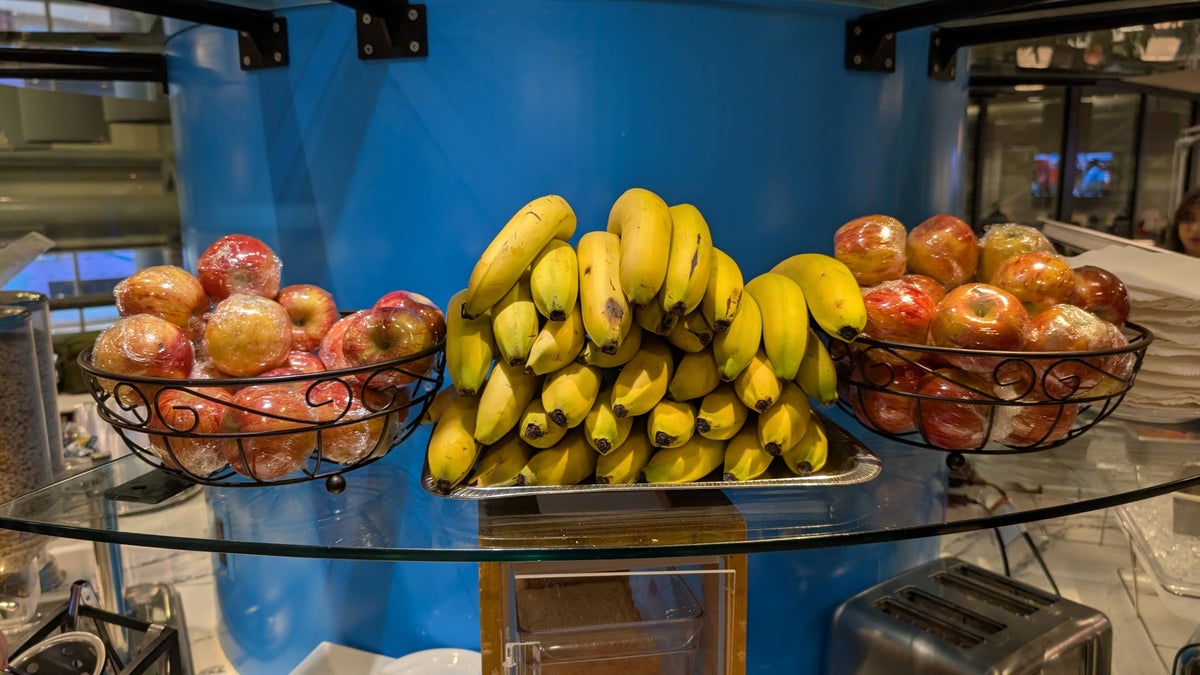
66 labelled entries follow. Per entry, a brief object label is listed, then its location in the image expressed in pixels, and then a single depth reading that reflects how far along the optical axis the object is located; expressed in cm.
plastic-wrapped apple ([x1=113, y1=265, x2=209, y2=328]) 70
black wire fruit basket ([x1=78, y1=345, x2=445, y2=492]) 63
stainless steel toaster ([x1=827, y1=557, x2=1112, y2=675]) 99
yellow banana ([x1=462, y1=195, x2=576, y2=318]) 66
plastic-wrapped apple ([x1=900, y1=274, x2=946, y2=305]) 77
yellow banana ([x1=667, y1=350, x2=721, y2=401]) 68
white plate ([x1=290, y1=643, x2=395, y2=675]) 96
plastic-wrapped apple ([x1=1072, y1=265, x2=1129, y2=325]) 82
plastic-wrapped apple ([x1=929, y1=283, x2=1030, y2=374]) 69
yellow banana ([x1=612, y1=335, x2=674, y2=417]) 65
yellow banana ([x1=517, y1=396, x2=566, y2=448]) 65
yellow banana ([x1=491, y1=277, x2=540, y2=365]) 65
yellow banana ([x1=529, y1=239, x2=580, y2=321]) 65
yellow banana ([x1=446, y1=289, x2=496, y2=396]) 68
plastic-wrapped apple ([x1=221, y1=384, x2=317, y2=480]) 64
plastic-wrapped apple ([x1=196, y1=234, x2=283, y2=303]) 74
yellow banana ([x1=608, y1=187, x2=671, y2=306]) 62
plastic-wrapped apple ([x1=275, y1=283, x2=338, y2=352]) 76
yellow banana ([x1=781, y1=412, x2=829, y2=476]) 70
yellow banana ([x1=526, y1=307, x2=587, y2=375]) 65
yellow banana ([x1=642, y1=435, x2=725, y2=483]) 68
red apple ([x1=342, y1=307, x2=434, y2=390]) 69
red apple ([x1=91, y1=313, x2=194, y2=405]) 64
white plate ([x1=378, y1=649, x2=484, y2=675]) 92
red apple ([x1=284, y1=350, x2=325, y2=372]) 69
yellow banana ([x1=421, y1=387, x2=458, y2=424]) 74
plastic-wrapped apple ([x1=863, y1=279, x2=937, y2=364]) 73
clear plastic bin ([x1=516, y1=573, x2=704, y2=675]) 72
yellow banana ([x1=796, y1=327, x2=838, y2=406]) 71
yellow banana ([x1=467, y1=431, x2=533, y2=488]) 67
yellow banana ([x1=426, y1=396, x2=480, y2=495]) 66
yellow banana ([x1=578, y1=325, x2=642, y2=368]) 66
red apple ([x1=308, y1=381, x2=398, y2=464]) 66
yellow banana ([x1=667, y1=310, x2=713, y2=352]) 67
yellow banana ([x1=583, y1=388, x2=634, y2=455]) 65
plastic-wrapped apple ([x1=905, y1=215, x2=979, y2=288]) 81
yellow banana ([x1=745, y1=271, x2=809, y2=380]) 68
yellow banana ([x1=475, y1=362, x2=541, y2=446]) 66
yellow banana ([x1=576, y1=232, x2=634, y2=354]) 63
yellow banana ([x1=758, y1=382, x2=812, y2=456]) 67
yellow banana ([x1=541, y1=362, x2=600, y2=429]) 65
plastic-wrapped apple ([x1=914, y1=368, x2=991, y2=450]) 70
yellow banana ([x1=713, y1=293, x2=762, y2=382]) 66
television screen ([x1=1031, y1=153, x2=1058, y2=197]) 283
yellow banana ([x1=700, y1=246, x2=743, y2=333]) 66
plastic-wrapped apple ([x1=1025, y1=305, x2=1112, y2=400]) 69
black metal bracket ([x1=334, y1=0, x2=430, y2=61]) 82
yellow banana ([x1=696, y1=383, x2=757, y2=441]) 67
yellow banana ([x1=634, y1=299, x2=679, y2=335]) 65
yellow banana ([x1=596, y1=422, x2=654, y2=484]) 67
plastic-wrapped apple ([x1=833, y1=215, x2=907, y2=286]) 79
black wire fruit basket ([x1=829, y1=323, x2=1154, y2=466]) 69
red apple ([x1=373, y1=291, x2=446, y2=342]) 73
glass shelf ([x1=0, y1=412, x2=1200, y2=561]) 63
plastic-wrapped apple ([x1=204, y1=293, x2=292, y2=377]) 65
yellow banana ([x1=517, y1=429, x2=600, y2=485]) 67
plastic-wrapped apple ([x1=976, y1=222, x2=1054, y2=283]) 84
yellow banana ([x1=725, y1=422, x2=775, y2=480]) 68
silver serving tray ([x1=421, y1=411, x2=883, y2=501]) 65
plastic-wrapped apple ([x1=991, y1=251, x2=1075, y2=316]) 76
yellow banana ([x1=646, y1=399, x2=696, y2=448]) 66
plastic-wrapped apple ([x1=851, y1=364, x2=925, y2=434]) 73
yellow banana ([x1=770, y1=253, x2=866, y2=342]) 69
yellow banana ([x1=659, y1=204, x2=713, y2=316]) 63
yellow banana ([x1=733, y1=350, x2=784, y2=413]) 66
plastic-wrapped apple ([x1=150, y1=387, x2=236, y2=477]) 64
